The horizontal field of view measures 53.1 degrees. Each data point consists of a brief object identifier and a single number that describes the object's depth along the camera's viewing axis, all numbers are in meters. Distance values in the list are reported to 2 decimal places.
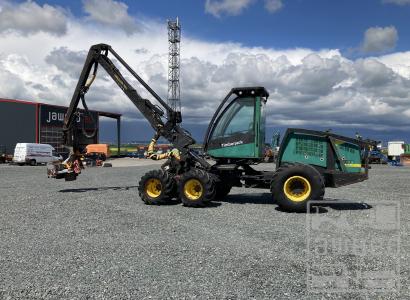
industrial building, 43.25
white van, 36.88
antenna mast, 56.62
